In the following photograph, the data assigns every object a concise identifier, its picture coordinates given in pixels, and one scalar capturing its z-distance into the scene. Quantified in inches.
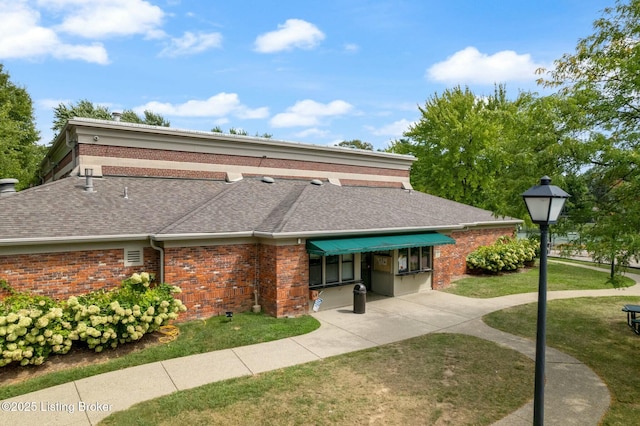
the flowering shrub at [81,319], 315.0
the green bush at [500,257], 791.1
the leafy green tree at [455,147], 1144.8
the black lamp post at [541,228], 207.3
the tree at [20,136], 845.8
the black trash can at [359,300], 510.0
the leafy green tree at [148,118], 1795.4
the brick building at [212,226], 421.4
